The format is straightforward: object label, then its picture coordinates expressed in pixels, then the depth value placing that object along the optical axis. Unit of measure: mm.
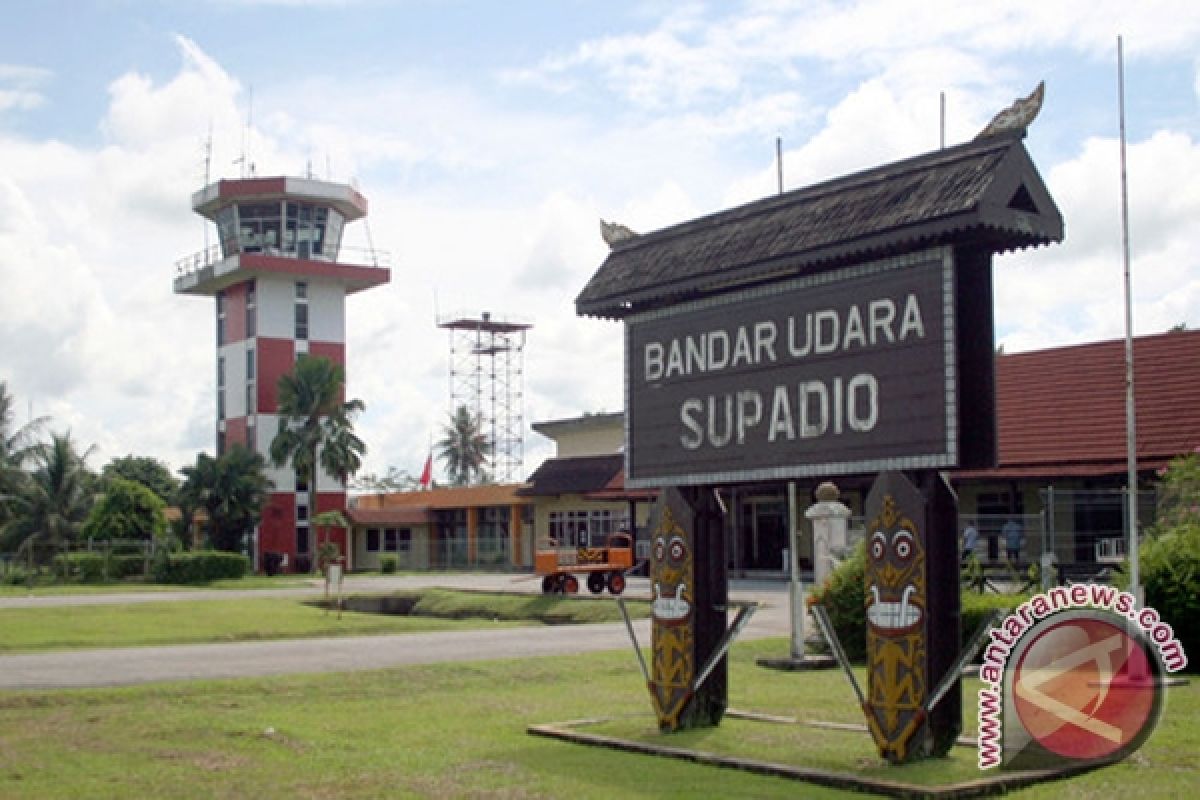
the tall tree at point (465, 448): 99875
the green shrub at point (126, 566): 53750
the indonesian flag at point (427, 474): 80938
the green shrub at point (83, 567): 53094
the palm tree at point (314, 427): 63750
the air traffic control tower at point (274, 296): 66500
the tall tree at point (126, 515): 55375
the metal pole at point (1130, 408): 16984
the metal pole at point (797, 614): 19188
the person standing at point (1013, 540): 29172
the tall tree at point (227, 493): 60750
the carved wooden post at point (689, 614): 13039
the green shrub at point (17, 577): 52219
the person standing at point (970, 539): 27708
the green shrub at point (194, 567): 53750
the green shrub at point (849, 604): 19938
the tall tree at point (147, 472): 96312
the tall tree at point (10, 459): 57750
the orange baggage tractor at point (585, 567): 37031
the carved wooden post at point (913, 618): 10758
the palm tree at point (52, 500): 57281
